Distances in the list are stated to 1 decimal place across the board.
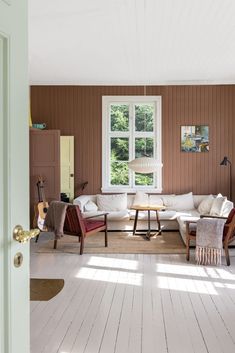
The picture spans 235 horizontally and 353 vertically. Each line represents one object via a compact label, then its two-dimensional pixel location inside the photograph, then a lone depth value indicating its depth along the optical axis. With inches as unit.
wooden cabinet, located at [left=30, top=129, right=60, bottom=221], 306.7
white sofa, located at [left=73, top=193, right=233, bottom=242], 290.8
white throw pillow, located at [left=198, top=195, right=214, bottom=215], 295.8
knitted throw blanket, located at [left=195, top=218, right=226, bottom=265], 207.3
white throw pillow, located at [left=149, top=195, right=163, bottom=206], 310.9
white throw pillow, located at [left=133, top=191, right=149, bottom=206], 312.7
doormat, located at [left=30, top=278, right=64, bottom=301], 159.2
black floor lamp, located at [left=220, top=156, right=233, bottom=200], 325.1
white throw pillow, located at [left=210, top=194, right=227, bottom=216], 263.3
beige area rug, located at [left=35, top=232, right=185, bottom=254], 237.5
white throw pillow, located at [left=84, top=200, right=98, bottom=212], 297.8
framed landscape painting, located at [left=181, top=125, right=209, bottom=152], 328.8
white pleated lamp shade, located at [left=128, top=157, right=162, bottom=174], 265.0
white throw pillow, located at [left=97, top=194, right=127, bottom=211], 309.9
